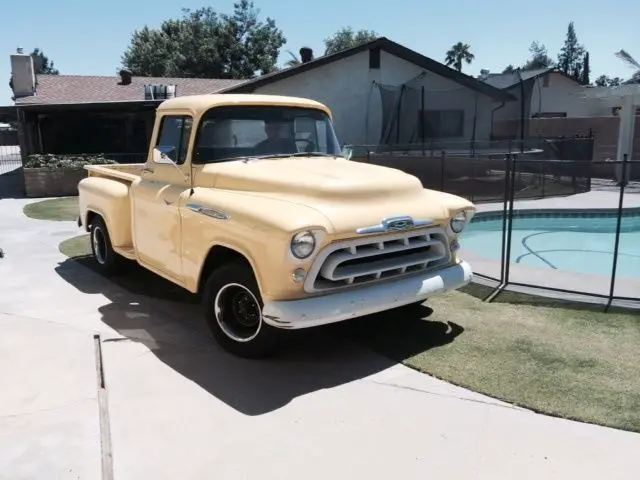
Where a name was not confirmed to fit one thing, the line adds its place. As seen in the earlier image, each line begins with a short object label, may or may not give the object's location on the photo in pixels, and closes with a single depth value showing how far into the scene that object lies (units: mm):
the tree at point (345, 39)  65312
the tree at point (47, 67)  93456
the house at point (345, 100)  18953
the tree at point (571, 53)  96938
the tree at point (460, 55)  82250
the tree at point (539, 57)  87100
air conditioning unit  18250
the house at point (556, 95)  27339
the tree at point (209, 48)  44375
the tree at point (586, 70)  80312
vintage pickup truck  3965
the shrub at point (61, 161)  16812
